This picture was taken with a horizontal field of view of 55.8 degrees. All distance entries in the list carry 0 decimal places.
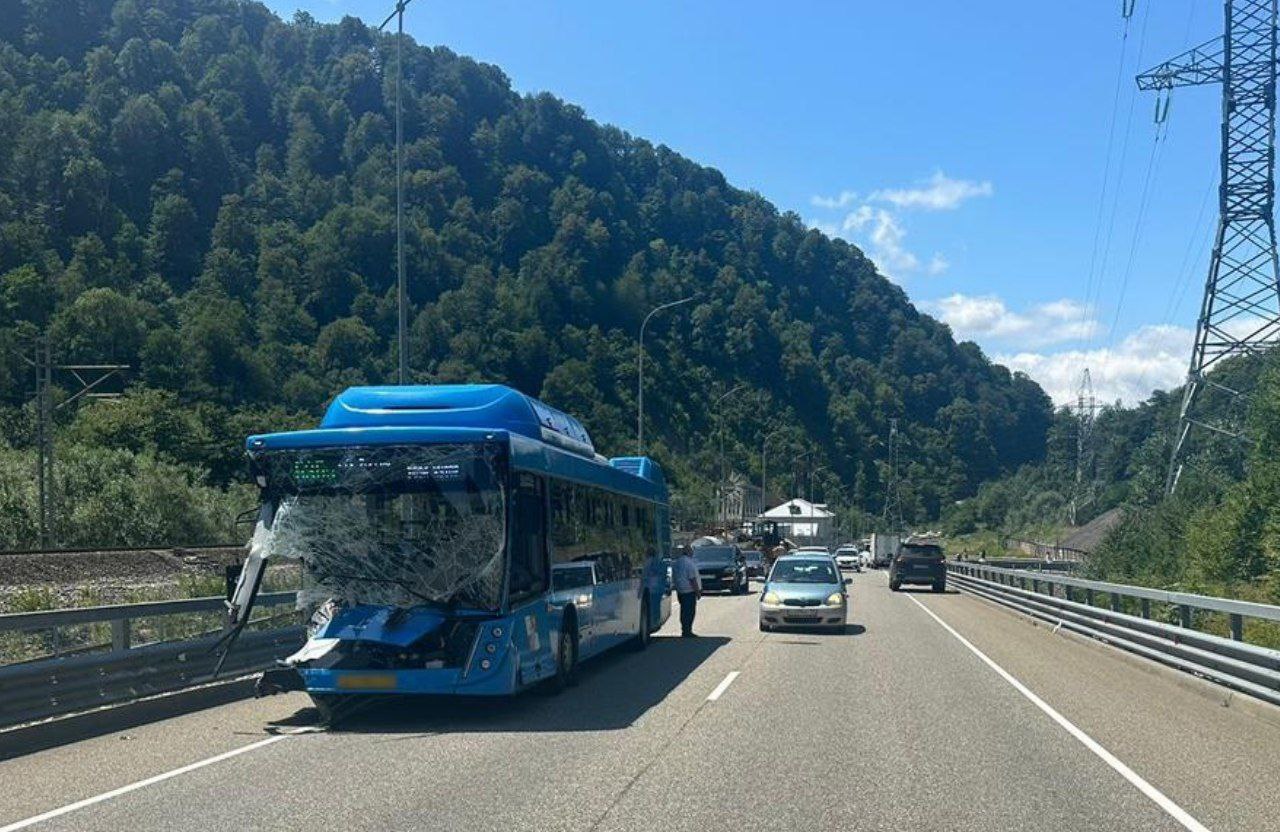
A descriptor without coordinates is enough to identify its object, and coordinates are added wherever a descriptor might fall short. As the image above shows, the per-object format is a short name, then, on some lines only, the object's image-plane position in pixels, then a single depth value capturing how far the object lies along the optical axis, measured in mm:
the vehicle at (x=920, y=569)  44094
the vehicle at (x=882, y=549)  85938
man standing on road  22391
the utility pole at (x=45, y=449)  41281
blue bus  11844
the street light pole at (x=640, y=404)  44900
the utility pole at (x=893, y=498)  141875
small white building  93250
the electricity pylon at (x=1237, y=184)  39531
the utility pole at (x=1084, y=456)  99938
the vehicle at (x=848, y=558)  72375
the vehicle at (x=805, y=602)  22734
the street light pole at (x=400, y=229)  21938
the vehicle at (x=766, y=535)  68312
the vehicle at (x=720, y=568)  40594
